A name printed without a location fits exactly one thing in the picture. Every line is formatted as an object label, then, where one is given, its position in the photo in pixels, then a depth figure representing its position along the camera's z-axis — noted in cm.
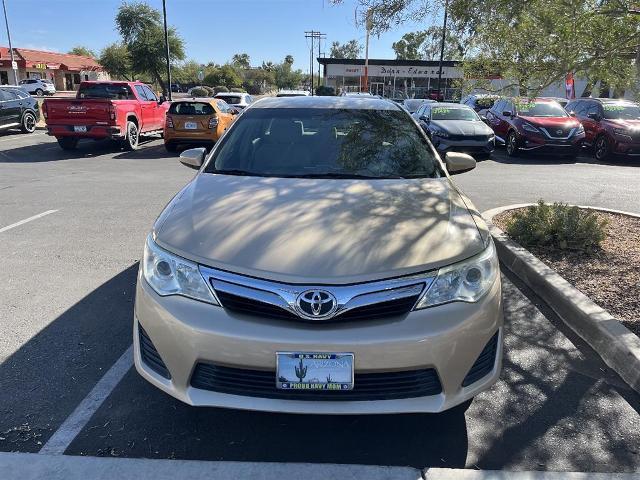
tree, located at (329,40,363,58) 9539
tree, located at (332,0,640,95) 428
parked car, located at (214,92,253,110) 2180
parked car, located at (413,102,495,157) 1371
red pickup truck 1325
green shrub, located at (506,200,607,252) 533
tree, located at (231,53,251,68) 12725
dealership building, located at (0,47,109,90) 5678
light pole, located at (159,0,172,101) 2207
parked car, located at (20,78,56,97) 4888
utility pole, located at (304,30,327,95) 8531
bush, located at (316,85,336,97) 4419
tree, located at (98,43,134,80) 4944
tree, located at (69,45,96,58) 9586
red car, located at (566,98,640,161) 1366
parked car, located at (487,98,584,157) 1390
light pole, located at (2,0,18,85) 4836
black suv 1680
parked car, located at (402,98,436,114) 2020
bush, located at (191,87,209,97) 4391
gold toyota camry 231
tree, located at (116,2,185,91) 3625
